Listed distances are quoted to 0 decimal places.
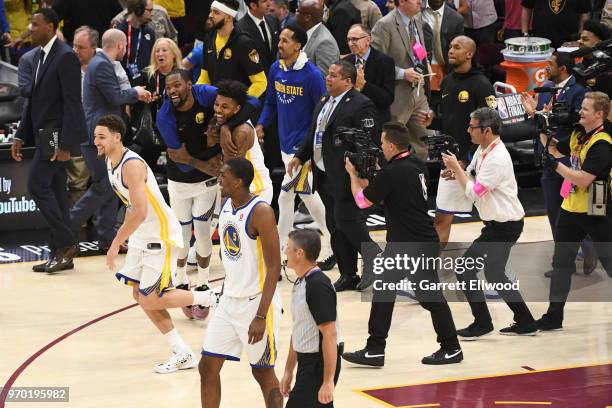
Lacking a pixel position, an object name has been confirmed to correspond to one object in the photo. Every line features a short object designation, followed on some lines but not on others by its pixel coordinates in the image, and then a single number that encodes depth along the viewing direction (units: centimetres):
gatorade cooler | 2852
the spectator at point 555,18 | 3000
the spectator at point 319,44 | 2314
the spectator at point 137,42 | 2569
